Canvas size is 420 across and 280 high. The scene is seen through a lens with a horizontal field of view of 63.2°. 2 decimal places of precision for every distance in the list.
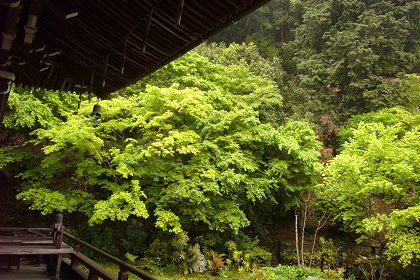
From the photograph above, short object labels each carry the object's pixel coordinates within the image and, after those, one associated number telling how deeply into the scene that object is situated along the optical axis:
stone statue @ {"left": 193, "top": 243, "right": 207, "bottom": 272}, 11.27
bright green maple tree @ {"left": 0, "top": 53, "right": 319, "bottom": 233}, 9.41
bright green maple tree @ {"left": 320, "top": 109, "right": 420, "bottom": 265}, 9.35
